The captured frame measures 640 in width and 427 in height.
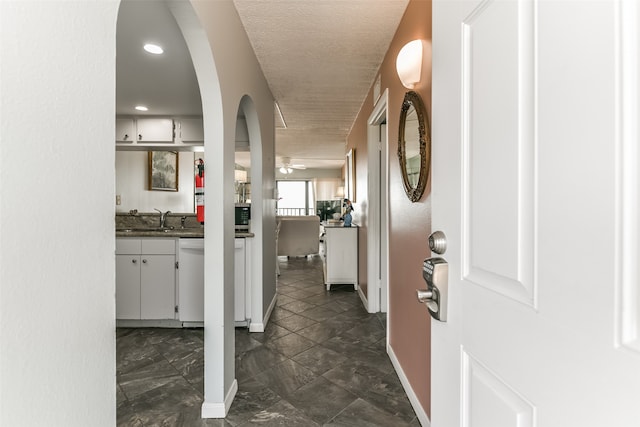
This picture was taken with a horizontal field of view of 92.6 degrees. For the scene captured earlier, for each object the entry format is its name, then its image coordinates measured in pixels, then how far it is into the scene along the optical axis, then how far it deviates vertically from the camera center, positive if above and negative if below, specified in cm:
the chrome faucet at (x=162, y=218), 357 -9
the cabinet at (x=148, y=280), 291 -66
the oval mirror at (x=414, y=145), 155 +37
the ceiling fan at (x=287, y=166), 852 +140
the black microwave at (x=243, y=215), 325 -5
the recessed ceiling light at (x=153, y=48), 225 +122
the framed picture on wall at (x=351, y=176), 481 +59
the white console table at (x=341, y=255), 421 -62
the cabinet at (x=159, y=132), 379 +98
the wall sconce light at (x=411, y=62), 160 +78
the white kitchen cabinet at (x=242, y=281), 284 -66
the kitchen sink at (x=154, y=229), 341 -21
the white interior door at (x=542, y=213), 36 +0
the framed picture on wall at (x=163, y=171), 446 +60
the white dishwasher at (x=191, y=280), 283 -65
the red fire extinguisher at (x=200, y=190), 240 +17
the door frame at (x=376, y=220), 334 -11
